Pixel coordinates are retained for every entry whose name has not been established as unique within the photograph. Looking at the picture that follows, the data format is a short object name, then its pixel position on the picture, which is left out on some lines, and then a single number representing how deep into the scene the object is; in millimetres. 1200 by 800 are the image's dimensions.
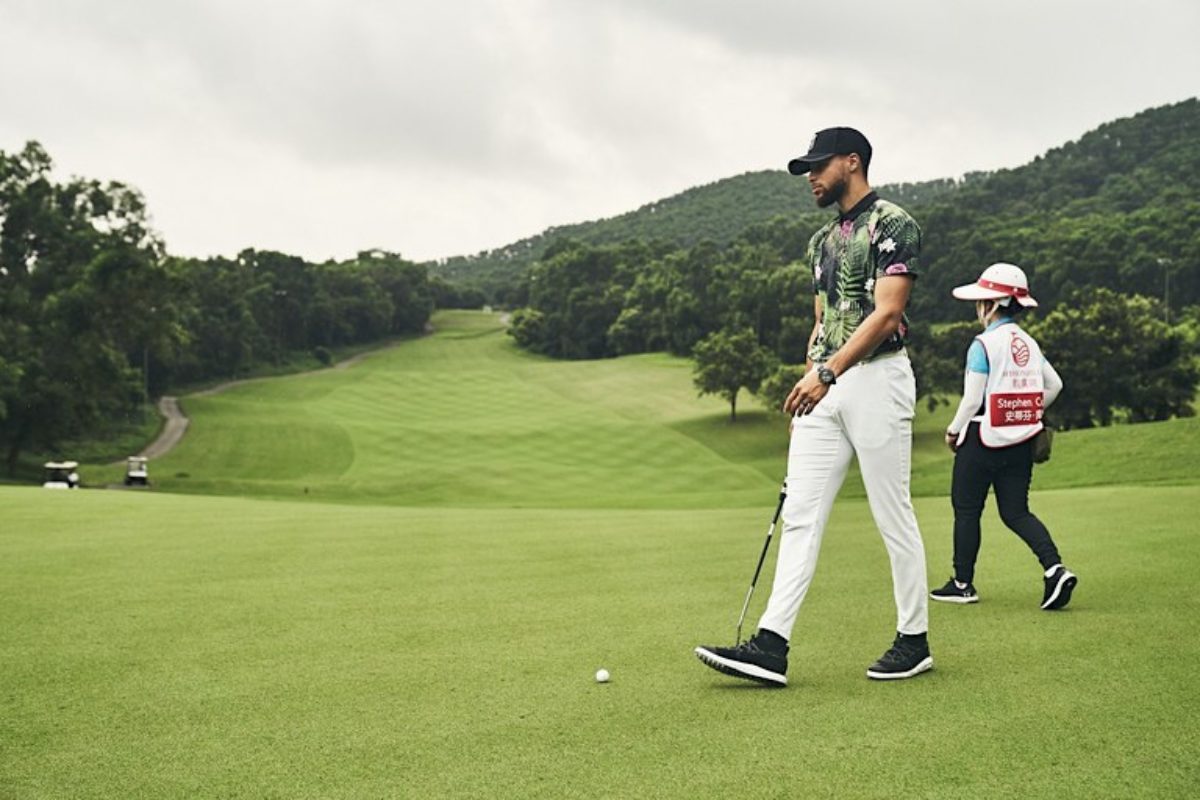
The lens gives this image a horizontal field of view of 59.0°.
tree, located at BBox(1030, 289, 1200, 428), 51969
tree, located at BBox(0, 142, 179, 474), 50062
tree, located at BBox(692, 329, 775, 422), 68312
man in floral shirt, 5172
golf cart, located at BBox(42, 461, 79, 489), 33875
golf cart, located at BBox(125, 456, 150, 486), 41125
